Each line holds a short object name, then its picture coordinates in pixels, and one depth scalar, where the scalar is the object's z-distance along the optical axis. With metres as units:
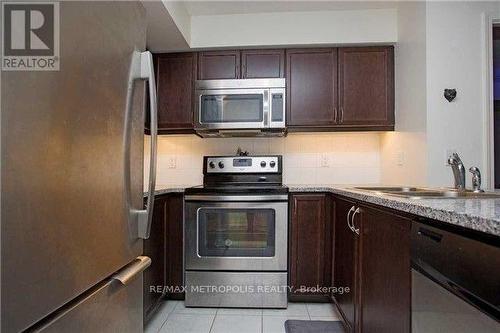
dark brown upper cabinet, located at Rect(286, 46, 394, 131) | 2.58
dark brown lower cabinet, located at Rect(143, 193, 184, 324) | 2.02
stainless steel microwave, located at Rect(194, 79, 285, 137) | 2.50
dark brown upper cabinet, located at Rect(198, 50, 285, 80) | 2.66
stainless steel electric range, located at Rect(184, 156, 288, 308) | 2.26
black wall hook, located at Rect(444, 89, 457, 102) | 2.02
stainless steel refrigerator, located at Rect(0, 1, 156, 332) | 0.53
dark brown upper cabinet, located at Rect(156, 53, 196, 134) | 2.70
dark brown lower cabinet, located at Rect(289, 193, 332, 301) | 2.31
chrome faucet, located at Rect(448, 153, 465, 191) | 1.57
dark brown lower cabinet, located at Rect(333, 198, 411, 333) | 1.03
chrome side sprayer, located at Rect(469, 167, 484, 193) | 1.54
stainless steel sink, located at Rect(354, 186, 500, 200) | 1.44
